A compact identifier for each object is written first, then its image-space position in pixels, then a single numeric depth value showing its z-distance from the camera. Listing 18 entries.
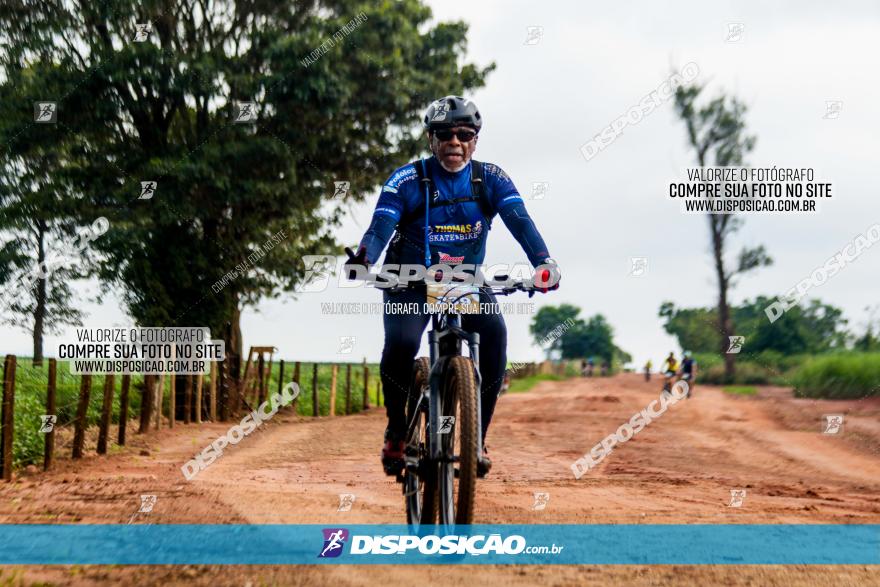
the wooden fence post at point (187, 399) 20.11
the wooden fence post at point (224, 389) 22.31
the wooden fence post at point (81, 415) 11.82
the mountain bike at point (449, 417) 4.61
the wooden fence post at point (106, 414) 12.86
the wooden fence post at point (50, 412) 10.65
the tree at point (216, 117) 17.02
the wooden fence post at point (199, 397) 20.25
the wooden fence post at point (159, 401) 17.11
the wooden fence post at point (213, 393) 21.30
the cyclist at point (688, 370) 28.16
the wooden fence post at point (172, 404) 18.20
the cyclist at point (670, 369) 28.25
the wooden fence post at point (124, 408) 13.89
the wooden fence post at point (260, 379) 24.16
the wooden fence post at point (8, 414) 9.74
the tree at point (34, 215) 16.67
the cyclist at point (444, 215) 5.34
